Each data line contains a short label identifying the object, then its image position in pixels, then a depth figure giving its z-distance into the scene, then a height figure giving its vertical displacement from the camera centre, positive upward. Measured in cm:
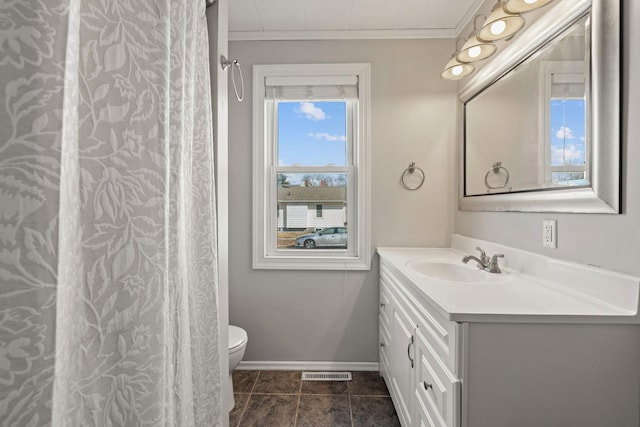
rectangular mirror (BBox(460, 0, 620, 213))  100 +40
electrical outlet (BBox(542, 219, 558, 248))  123 -8
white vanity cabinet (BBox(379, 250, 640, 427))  89 -45
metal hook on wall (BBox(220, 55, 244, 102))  108 +53
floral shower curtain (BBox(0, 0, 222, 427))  35 +0
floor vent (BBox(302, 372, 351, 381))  212 -113
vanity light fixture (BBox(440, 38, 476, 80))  170 +81
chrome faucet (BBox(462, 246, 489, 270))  154 -23
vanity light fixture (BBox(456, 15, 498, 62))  154 +84
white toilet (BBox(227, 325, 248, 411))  170 -75
